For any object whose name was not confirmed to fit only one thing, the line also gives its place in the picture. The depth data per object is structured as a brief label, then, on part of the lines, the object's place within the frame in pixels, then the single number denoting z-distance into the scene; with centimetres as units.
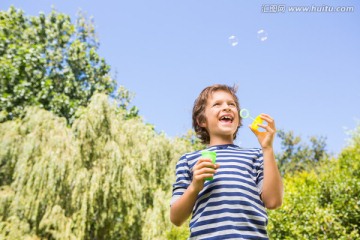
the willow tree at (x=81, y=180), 738
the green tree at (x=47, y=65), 1393
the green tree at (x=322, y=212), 573
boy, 152
